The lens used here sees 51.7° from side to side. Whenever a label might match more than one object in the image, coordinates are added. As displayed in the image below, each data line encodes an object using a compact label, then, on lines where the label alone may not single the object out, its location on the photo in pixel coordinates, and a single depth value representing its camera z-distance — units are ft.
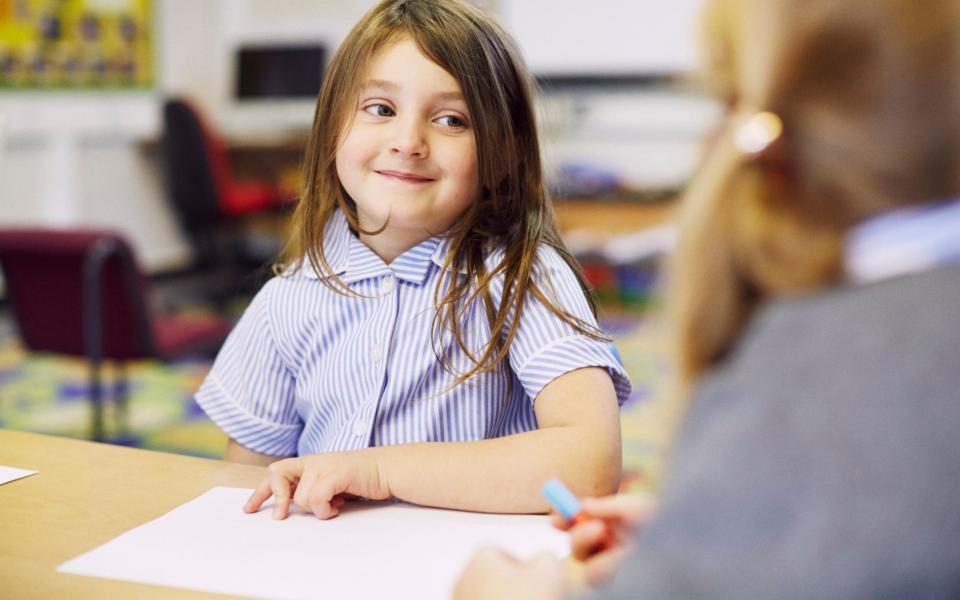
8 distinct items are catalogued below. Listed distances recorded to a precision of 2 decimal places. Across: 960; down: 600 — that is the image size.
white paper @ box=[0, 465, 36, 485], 2.85
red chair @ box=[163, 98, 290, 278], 15.58
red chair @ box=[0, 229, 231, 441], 8.04
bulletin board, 14.11
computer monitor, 17.84
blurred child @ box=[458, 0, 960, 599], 1.26
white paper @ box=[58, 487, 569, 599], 2.16
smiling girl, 3.36
